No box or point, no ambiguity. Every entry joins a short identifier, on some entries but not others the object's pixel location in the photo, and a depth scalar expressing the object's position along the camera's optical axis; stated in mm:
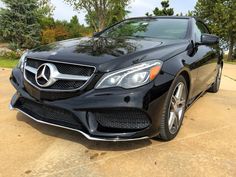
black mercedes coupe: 1663
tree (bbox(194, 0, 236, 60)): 14583
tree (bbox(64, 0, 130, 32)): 13131
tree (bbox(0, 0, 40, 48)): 9704
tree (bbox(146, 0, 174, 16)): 18112
